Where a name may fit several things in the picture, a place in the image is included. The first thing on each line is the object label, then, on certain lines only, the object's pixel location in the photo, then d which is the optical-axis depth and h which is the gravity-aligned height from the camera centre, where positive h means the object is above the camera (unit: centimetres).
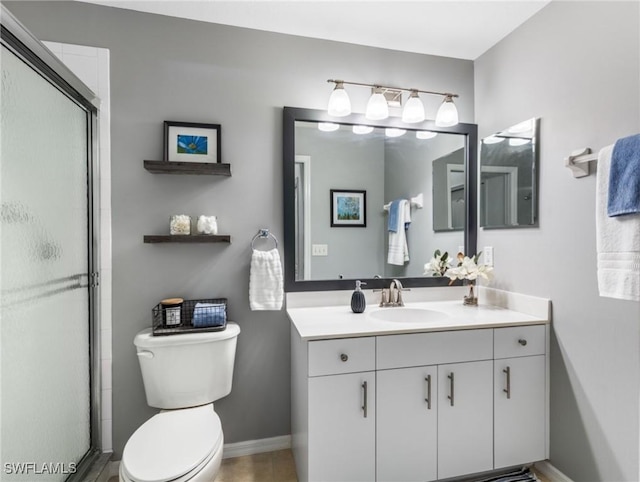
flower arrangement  195 -19
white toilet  129 -73
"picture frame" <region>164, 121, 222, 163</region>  175 +50
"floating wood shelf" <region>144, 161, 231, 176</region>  167 +35
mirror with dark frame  193 +25
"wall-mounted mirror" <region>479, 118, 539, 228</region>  175 +33
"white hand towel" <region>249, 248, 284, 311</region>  177 -25
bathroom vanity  143 -72
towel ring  187 +1
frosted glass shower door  111 -16
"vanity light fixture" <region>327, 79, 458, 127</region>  187 +77
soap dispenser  180 -35
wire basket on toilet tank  162 -40
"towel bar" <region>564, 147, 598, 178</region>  145 +32
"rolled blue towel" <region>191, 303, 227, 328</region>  164 -39
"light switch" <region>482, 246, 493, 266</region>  207 -12
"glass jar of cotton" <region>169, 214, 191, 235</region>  171 +6
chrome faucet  197 -35
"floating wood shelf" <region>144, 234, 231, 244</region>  168 -1
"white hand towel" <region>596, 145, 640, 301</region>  121 -4
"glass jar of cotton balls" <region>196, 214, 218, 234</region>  173 +6
